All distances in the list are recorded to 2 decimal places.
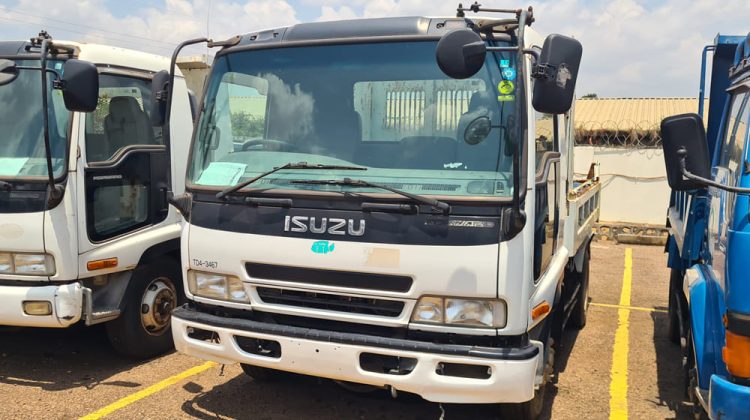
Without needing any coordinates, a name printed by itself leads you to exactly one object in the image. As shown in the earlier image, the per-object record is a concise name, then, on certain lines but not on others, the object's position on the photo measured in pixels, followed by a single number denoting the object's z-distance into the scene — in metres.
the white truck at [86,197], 4.51
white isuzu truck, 3.16
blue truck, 2.74
